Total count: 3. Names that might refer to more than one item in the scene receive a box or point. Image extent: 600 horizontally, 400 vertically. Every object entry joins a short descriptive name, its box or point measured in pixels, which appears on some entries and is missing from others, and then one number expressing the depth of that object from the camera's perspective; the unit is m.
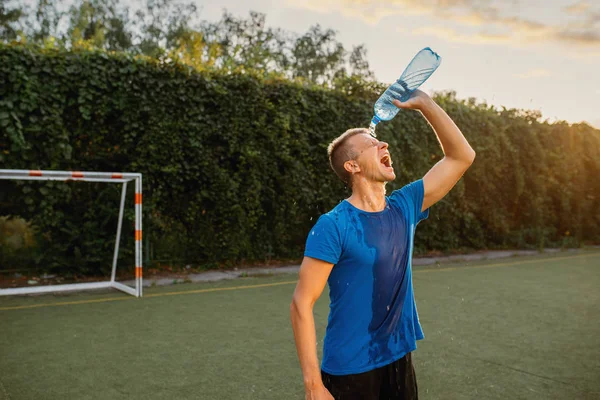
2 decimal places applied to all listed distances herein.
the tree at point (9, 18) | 32.44
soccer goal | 7.23
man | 2.21
